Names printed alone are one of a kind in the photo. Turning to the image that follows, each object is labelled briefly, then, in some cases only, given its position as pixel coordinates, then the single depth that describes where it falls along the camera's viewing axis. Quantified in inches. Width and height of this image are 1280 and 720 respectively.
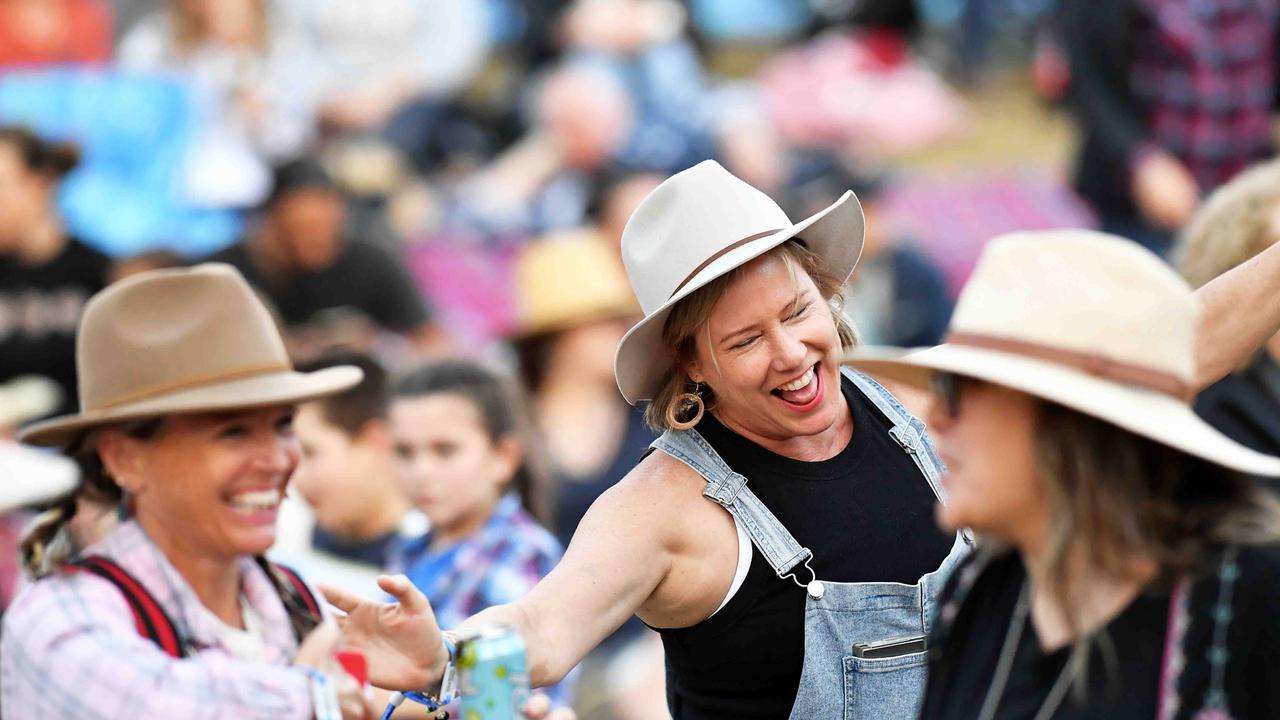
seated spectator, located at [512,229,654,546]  481.7
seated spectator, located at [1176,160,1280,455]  339.3
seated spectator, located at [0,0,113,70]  733.9
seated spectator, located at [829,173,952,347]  705.6
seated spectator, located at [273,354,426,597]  414.3
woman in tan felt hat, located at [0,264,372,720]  222.4
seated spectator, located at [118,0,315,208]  735.1
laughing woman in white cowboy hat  260.4
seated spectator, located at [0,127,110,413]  609.3
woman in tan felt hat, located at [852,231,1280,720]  185.6
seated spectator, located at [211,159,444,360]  658.8
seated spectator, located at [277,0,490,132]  789.9
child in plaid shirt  363.9
